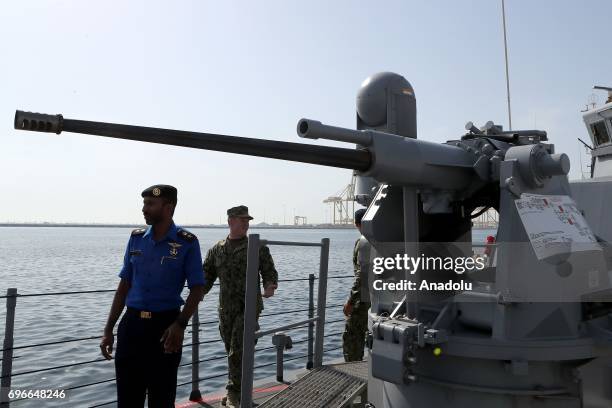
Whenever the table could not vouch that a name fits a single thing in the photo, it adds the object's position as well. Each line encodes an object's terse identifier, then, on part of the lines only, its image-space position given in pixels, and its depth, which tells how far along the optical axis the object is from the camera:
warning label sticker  2.38
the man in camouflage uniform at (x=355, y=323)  4.57
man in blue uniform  3.04
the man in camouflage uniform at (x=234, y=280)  4.07
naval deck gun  2.28
